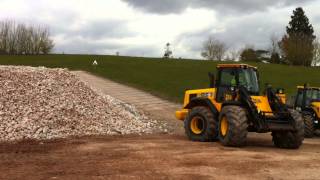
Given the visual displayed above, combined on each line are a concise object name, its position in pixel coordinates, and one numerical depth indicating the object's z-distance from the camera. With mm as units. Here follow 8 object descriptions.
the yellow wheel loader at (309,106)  15731
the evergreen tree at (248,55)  65834
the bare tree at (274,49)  65891
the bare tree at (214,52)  65595
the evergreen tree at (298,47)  55720
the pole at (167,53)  58545
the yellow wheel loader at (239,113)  11336
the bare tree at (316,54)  58110
